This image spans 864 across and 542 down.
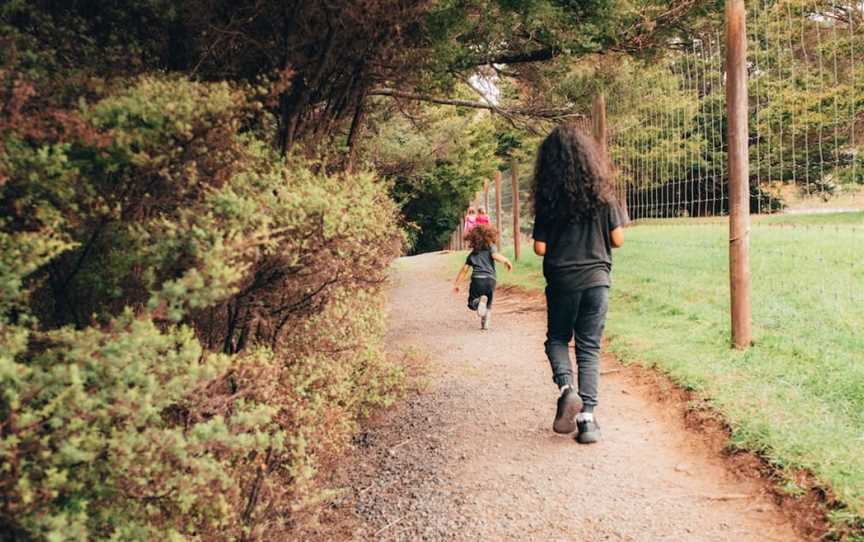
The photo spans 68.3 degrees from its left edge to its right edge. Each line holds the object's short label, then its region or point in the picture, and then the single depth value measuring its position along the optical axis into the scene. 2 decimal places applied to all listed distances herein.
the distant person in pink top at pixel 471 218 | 15.27
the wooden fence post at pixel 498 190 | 17.22
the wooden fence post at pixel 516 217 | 15.34
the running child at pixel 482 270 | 8.48
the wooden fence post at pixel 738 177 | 5.49
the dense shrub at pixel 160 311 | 2.06
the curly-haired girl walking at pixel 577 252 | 4.25
